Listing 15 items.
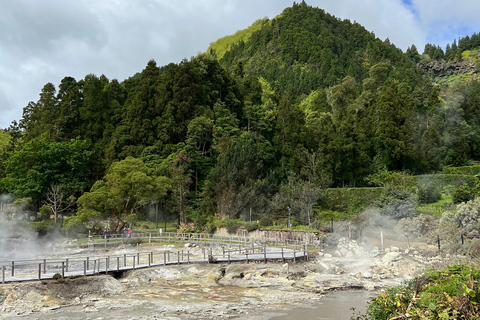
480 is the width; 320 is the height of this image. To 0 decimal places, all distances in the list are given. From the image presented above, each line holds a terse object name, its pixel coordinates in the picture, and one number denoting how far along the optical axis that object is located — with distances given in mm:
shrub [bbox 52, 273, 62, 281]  17578
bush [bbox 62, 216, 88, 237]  37219
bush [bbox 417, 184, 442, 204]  33494
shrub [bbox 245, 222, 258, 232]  35188
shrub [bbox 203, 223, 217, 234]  38938
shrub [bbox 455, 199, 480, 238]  23203
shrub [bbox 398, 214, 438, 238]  27284
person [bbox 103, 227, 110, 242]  35794
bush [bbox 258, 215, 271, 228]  36728
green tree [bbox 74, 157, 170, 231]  37375
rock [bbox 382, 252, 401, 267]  22509
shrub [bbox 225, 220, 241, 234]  36531
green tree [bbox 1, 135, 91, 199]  48969
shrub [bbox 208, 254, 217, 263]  23189
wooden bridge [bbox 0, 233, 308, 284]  19562
